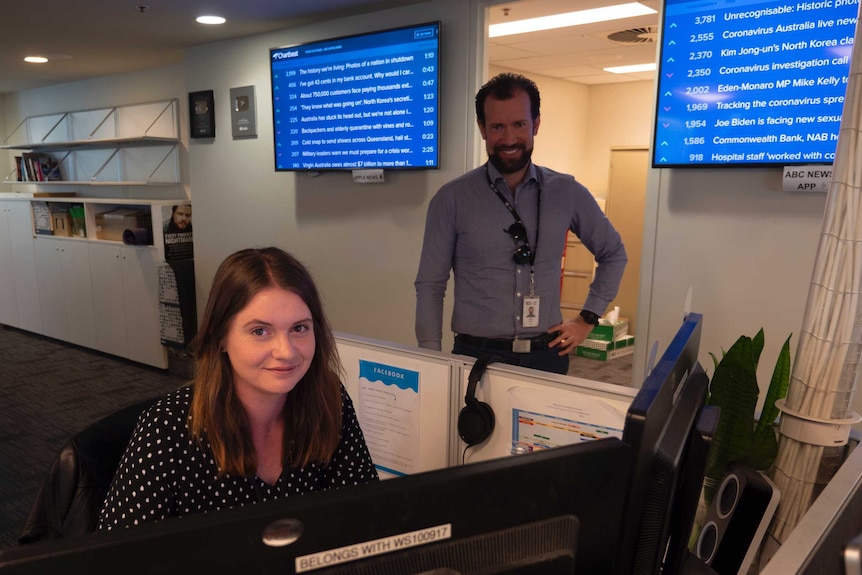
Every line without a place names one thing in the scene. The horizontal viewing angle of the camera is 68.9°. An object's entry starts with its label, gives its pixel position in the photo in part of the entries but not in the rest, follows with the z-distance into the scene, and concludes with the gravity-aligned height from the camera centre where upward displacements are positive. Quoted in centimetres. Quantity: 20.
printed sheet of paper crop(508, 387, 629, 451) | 120 -46
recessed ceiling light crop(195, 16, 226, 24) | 373 +92
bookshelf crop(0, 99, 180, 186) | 567 +27
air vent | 396 +93
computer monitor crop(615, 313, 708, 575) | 62 -27
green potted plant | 116 -43
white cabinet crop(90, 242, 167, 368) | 503 -104
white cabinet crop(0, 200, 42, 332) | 609 -93
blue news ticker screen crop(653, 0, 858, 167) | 222 +38
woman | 112 -46
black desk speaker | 100 -54
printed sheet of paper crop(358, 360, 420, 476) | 145 -55
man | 211 -22
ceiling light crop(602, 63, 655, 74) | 529 +96
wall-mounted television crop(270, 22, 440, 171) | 331 +42
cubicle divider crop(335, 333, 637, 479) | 122 -47
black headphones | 132 -49
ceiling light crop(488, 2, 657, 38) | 348 +94
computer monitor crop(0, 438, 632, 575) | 47 -28
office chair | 123 -63
